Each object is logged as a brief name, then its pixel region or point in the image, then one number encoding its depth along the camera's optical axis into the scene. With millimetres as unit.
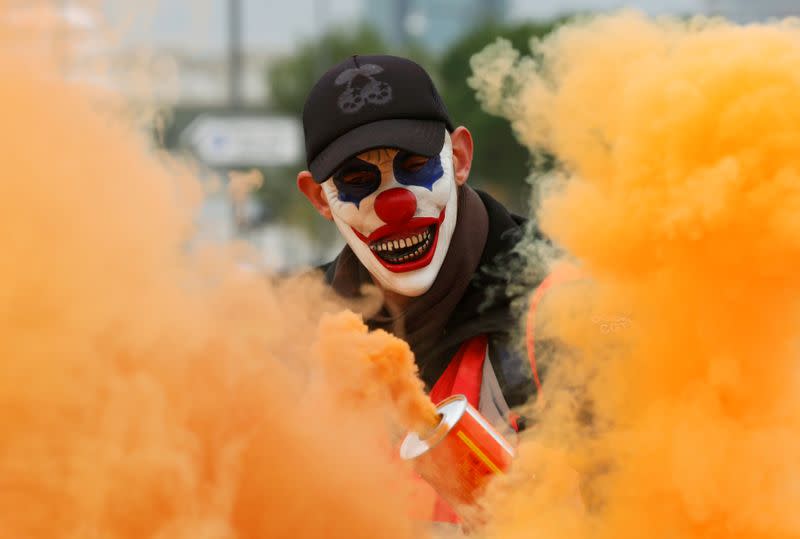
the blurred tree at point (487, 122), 21109
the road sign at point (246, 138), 11477
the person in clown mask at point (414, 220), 3455
